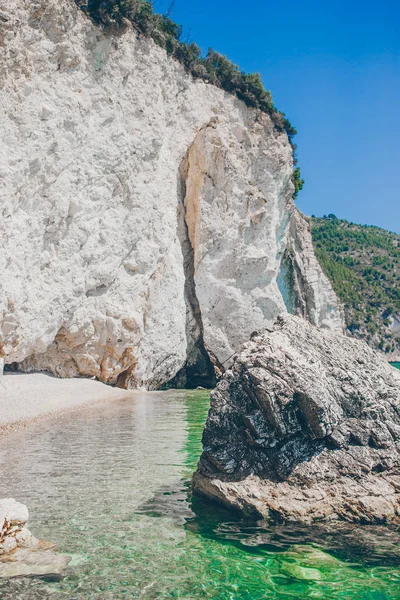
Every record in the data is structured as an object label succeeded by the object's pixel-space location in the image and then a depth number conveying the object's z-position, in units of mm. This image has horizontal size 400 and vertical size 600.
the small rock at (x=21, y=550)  5004
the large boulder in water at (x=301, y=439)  6465
